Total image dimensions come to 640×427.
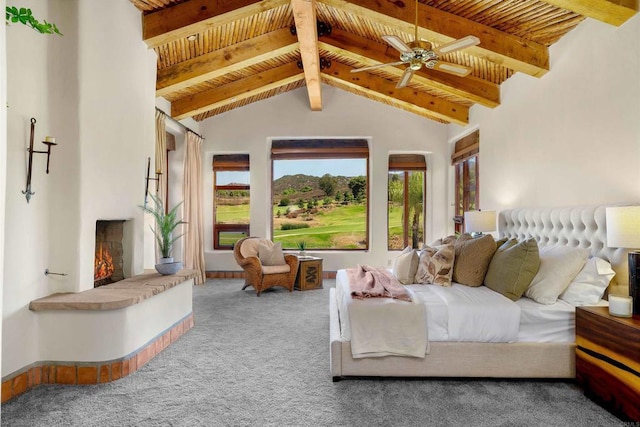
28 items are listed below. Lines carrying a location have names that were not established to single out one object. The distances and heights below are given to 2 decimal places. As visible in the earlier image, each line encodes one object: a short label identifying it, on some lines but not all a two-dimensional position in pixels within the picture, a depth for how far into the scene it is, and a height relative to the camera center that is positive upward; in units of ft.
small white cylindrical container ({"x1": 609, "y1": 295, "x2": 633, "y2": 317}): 7.07 -1.65
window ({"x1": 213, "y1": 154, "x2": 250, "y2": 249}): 22.82 +1.40
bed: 8.27 -3.09
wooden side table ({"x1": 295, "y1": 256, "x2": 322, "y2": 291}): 18.30 -2.68
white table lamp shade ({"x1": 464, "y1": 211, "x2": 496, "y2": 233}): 14.74 +0.01
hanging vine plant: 5.79 +3.29
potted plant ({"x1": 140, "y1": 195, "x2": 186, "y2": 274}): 11.37 -0.83
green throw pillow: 8.96 -1.22
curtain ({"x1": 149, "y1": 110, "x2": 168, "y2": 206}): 15.87 +3.36
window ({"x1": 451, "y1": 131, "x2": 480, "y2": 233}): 18.83 +2.61
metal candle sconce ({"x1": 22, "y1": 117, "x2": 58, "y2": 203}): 7.82 +1.51
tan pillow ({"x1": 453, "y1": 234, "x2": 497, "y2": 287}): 10.26 -1.14
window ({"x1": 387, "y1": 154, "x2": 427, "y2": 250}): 22.98 +0.84
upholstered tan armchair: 17.16 -2.30
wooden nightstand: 6.49 -2.70
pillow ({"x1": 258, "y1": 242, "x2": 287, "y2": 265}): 18.33 -1.72
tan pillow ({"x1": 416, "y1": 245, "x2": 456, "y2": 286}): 10.63 -1.35
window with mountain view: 23.35 +1.18
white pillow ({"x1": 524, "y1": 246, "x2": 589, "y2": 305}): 8.72 -1.31
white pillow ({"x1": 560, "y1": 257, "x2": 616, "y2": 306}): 8.45 -1.47
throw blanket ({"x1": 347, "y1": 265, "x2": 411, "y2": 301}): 9.14 -1.78
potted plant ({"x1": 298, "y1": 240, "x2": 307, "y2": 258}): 19.38 -1.56
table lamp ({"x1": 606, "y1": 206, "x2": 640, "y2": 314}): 7.06 -0.28
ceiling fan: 9.34 +4.60
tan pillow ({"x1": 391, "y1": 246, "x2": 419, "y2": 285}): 11.23 -1.47
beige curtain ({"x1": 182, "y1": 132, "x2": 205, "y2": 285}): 19.79 +0.75
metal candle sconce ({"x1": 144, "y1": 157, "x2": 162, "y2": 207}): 12.57 +1.43
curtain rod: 16.65 +5.10
